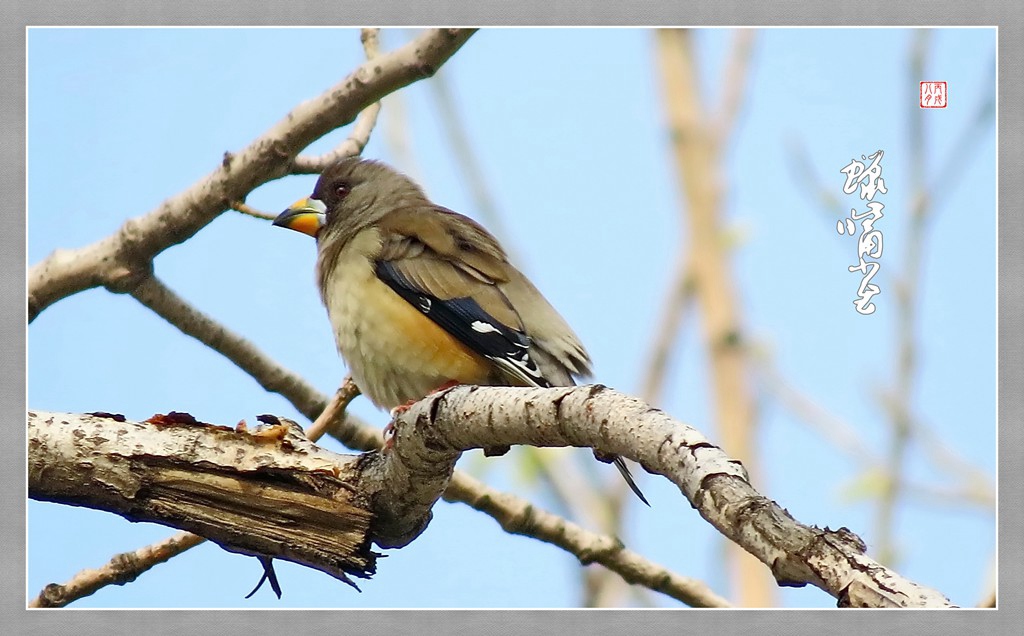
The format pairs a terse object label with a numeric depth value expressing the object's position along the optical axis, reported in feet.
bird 33.91
